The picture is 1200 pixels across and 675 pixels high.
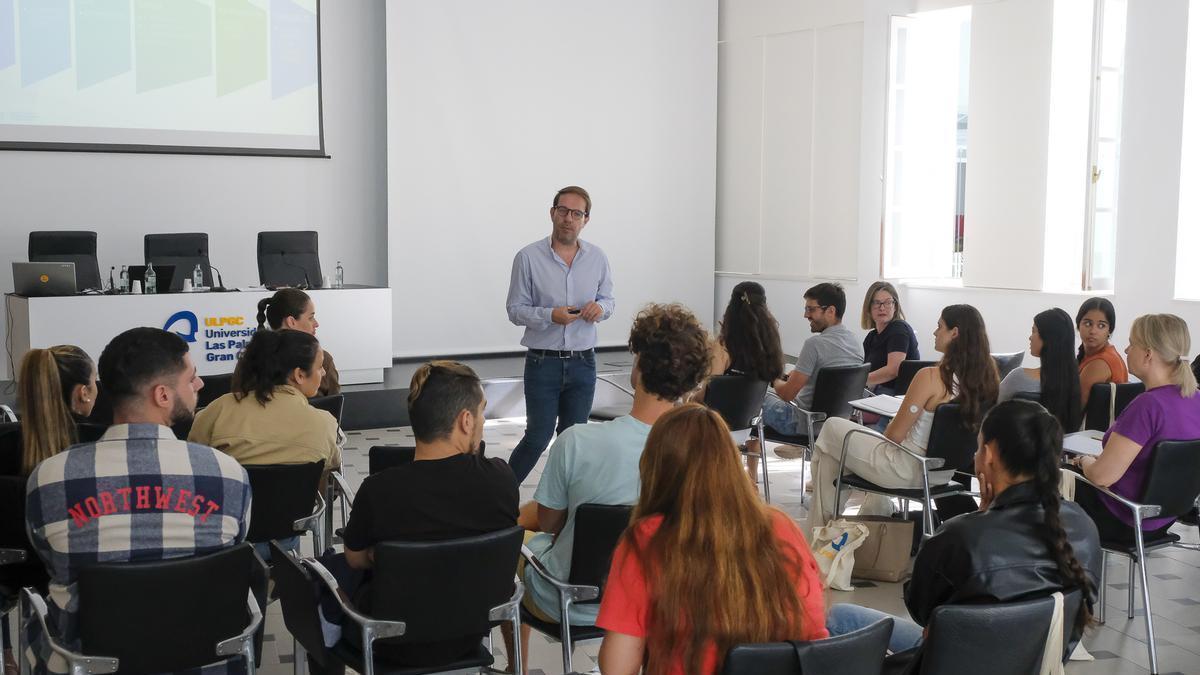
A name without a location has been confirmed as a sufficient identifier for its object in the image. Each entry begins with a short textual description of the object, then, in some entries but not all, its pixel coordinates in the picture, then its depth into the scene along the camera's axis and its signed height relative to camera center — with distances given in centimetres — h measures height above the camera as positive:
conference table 729 -48
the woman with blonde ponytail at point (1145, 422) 382 -55
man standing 524 -29
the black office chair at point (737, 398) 536 -67
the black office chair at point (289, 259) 834 -6
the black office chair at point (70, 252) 785 -2
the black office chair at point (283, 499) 335 -74
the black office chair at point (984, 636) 218 -73
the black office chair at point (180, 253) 809 -2
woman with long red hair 191 -53
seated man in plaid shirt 244 -53
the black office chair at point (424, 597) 253 -80
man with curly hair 295 -51
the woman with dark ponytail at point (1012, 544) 251 -64
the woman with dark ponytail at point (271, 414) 351 -51
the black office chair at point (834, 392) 547 -65
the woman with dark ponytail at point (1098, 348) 513 -40
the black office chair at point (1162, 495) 369 -78
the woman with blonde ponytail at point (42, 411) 303 -44
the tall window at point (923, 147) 959 +95
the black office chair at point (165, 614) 237 -79
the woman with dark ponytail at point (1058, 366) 462 -43
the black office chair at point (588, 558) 284 -77
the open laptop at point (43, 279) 729 -20
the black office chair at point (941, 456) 449 -79
